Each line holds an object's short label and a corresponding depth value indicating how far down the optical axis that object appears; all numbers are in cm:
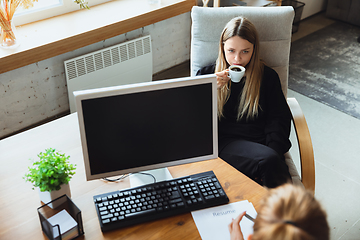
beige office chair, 188
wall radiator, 246
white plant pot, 113
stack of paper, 106
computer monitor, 111
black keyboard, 114
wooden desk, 111
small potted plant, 108
